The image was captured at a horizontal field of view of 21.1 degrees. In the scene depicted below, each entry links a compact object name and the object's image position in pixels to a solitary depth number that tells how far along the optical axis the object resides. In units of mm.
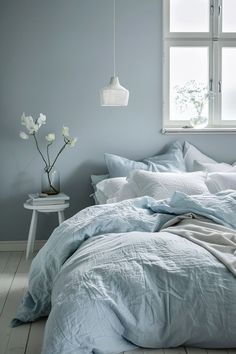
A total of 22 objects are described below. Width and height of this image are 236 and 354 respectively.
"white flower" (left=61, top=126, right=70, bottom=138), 5270
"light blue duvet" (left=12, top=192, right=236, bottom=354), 2682
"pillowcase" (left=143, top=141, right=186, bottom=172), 5316
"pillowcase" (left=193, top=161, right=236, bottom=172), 5340
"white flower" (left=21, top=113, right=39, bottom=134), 5250
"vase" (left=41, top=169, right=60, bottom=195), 5340
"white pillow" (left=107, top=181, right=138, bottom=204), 4859
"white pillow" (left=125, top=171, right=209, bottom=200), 4730
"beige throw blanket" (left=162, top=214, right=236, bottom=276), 2987
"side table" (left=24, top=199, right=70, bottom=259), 5207
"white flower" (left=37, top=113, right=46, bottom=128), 5250
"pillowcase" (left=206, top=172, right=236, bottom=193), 4848
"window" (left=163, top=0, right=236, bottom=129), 5617
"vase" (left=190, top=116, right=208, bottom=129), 5602
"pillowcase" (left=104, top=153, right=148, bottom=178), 5316
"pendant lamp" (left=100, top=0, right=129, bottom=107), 4953
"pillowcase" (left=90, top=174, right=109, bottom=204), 5153
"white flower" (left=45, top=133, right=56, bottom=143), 5277
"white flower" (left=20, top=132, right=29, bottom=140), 5254
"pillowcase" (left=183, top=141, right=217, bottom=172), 5516
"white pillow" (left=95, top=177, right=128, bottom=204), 5016
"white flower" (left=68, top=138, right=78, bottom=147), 5323
